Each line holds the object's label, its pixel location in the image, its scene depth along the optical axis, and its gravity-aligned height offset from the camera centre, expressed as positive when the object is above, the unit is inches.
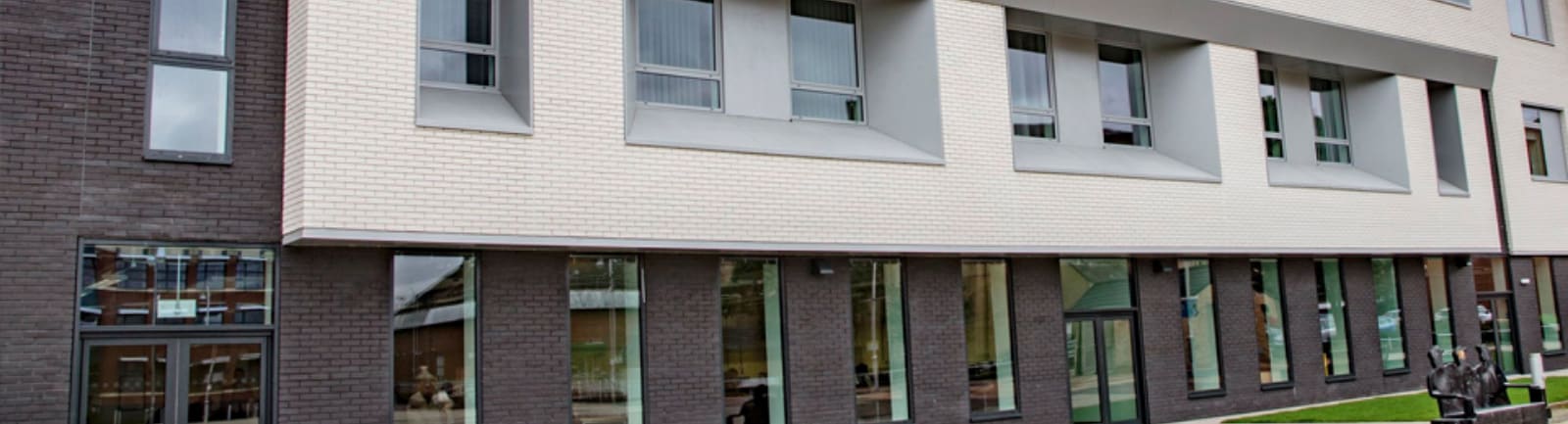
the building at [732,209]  424.2 +71.4
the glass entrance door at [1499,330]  925.8 +13.8
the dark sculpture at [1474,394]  541.6 -19.6
